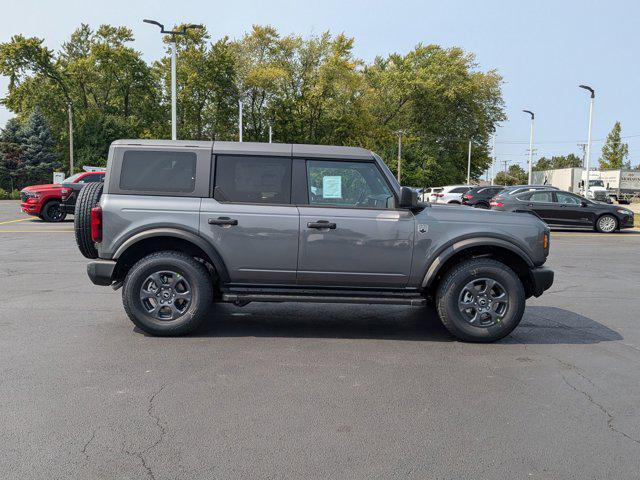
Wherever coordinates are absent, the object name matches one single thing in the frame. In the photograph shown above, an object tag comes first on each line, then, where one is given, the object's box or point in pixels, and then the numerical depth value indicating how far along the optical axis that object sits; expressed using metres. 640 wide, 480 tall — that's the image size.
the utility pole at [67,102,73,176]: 49.88
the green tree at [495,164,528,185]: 116.15
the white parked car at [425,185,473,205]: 36.78
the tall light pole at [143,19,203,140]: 27.42
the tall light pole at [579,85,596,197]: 29.02
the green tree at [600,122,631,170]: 98.38
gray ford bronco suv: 5.86
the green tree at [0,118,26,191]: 49.44
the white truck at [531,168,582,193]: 63.62
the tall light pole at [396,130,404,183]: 58.12
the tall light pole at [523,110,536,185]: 44.25
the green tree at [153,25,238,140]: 53.06
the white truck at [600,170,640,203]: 62.53
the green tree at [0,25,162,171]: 52.69
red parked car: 20.22
